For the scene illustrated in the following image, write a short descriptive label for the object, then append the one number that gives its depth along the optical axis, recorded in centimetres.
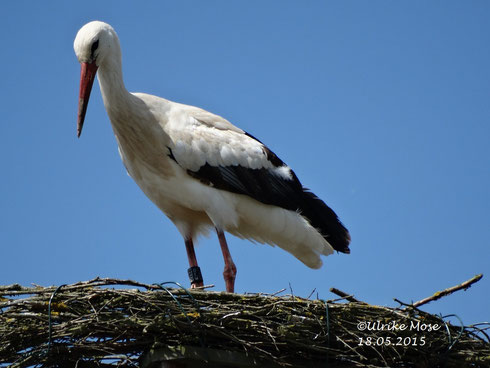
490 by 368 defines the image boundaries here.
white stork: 1509
